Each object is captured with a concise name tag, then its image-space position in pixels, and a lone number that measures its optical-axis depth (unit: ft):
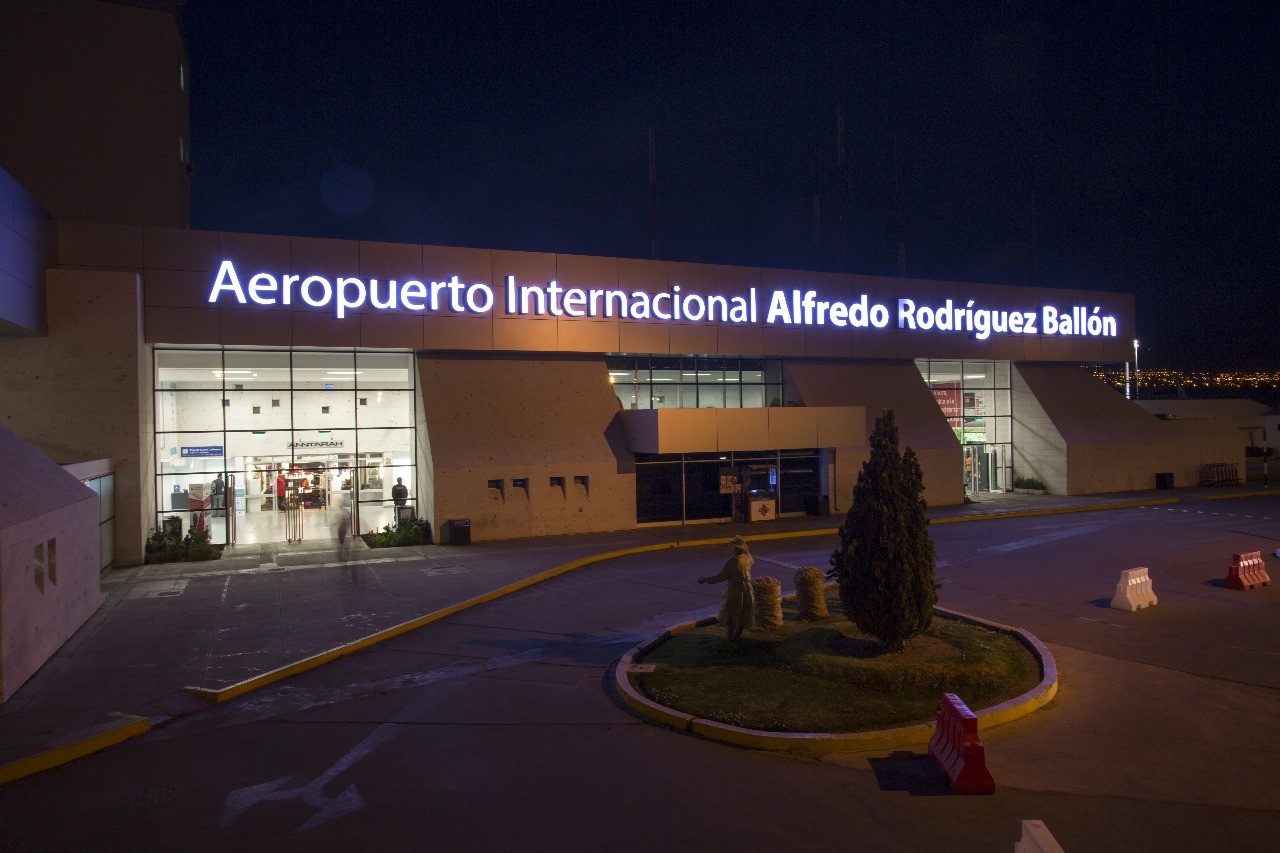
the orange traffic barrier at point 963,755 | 22.29
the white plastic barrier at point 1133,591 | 44.39
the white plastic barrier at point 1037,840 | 15.70
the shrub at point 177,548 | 62.90
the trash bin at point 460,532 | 70.13
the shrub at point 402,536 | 70.28
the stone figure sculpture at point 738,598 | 36.65
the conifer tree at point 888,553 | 31.73
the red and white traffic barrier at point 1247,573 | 49.57
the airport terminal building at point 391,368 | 61.46
